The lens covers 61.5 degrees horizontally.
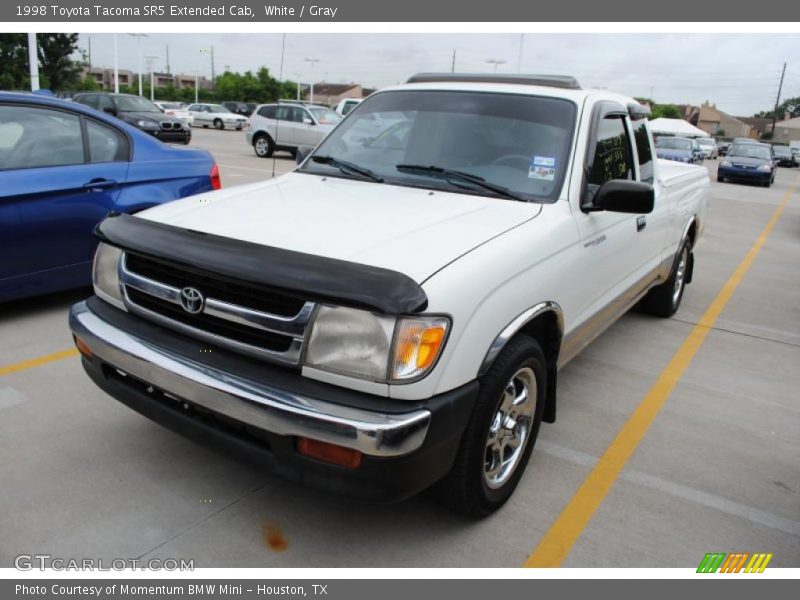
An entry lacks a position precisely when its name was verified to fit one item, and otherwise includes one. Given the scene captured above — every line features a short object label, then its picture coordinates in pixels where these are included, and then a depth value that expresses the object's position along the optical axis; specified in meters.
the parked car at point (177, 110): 33.43
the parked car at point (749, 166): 23.55
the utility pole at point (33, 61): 15.38
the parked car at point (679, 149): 24.05
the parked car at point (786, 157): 45.24
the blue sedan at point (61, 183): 4.68
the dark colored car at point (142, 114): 19.69
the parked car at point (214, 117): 37.88
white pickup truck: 2.28
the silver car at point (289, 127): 20.14
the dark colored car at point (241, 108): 48.67
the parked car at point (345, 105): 22.76
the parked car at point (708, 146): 38.36
